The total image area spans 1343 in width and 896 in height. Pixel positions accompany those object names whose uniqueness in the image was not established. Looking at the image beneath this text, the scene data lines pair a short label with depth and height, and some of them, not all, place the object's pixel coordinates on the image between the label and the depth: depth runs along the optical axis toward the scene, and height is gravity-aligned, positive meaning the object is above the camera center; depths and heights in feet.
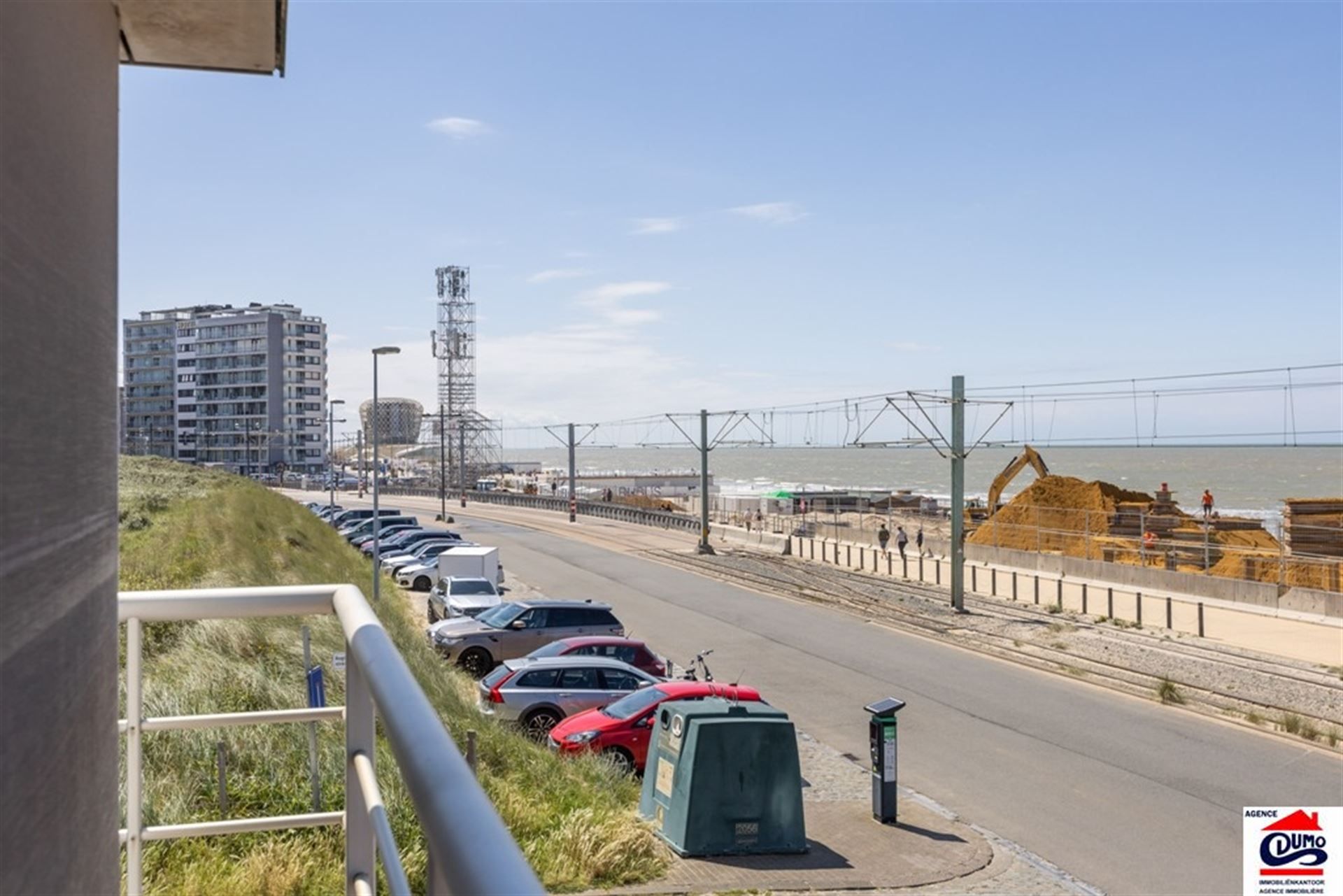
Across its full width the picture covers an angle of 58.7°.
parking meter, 46.42 -12.04
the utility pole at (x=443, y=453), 222.34 +1.76
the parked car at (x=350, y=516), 182.41 -8.47
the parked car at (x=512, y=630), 78.64 -11.39
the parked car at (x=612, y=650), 69.82 -11.15
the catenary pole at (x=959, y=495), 108.27 -3.48
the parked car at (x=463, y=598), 91.61 -10.85
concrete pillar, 5.73 +0.06
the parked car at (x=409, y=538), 147.64 -9.70
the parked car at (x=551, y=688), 59.67 -11.68
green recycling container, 41.91 -11.63
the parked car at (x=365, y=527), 163.32 -9.23
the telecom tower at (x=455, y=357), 361.51 +31.61
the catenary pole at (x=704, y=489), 164.35 -4.11
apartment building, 451.94 +29.61
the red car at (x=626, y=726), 53.11 -12.03
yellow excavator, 177.68 -2.12
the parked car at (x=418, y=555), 130.72 -10.63
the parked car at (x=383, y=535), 151.02 -9.86
